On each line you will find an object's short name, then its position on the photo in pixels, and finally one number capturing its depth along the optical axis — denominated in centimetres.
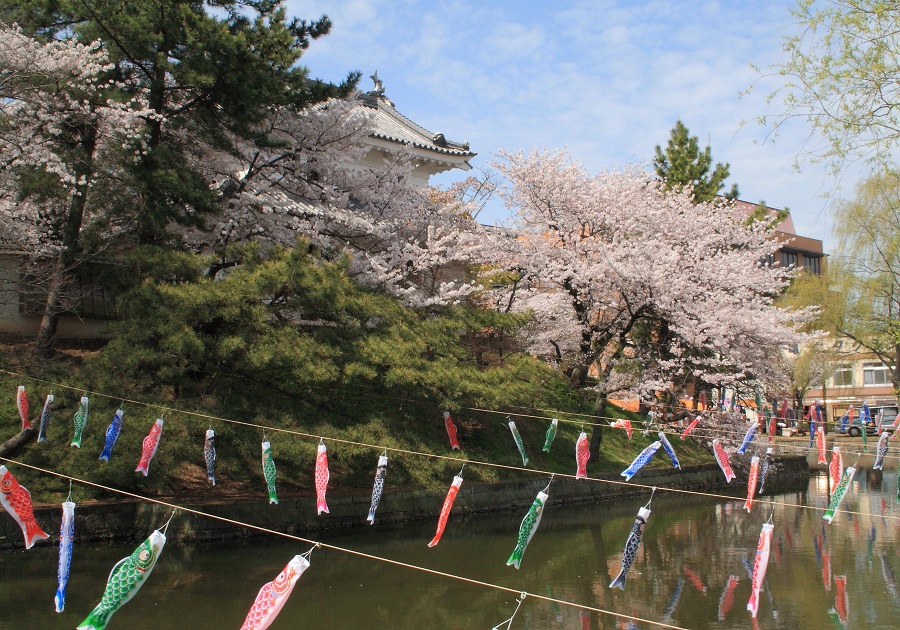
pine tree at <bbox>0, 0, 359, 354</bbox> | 1242
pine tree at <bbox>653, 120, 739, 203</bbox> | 2873
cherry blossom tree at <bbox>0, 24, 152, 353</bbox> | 1169
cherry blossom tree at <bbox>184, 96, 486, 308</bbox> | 1498
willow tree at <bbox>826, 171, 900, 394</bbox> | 2544
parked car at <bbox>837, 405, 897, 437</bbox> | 3302
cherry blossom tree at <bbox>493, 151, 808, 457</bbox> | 1823
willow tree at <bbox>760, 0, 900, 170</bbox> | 884
